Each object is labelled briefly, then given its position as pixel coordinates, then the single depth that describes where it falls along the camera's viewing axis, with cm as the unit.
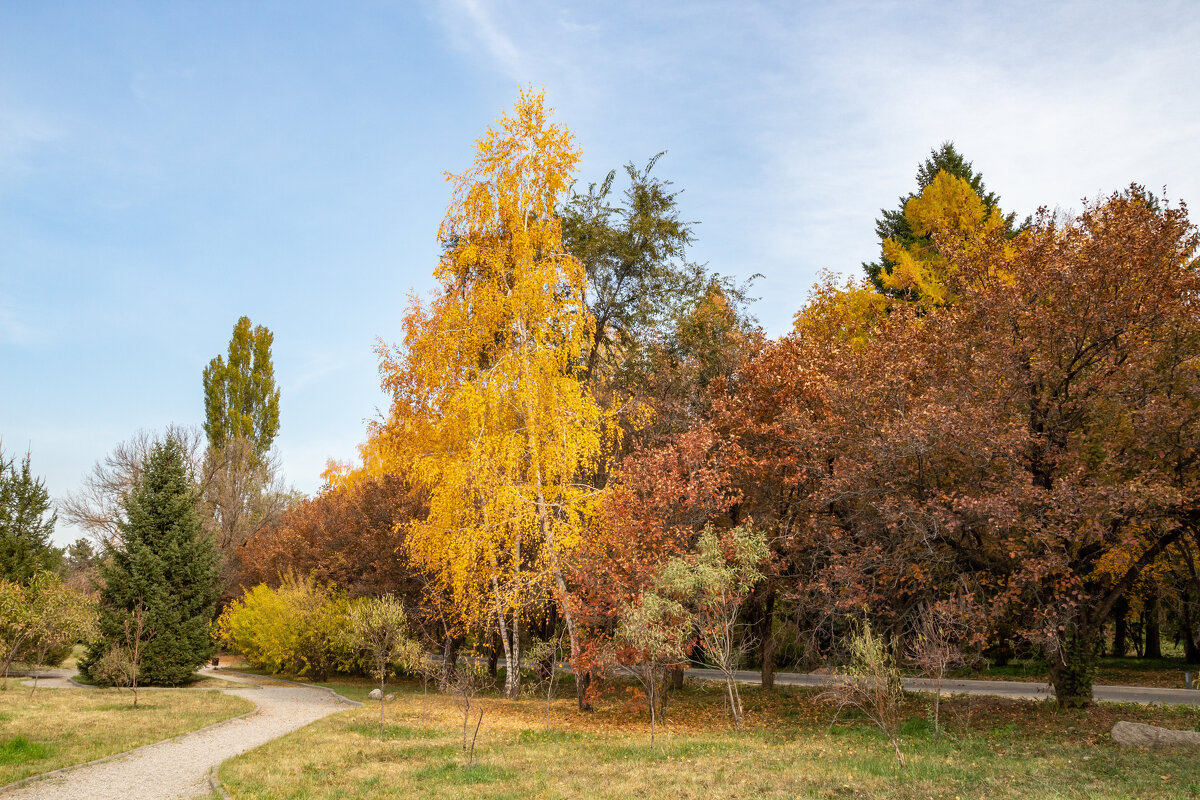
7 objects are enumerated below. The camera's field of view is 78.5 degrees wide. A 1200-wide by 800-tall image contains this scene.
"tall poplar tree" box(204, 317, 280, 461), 4516
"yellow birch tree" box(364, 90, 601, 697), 1703
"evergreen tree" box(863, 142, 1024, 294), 3347
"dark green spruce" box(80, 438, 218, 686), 2222
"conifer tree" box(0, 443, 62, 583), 2731
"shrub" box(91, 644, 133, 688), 2102
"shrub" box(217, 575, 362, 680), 2489
